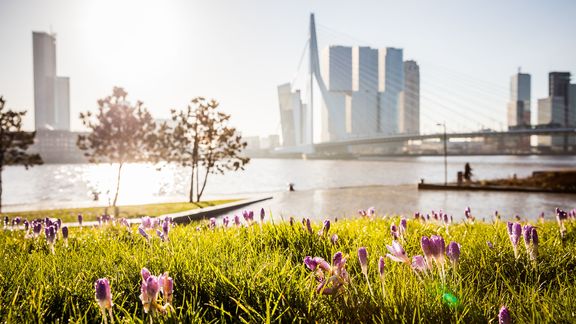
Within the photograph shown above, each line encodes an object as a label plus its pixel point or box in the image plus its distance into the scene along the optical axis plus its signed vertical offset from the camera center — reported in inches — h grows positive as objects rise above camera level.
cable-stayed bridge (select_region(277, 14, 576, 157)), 3390.7 +512.2
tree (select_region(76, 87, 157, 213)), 967.6 +59.3
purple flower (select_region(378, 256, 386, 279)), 86.2 -22.8
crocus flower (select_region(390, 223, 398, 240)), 144.9 -26.1
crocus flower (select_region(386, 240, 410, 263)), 86.1 -20.1
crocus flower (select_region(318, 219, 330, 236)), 160.2 -29.2
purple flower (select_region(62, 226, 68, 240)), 152.1 -26.9
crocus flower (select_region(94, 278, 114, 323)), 68.4 -22.0
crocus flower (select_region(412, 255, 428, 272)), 92.2 -24.0
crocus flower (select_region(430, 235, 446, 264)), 88.2 -19.5
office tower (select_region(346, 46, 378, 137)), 3808.3 +695.4
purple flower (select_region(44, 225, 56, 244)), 143.9 -26.0
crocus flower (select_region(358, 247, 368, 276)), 88.3 -21.2
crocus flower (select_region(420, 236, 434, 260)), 87.7 -19.3
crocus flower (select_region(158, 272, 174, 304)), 77.2 -24.0
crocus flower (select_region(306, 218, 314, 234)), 154.2 -25.4
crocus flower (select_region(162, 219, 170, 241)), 144.5 -25.0
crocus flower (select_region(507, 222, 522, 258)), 109.4 -20.9
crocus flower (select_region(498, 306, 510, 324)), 63.7 -24.5
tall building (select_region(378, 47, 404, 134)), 4177.7 +779.5
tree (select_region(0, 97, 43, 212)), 1043.9 +46.3
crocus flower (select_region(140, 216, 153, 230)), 153.8 -24.4
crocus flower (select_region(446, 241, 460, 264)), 90.1 -20.7
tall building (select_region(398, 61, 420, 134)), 4347.9 +585.2
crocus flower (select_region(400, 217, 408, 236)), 146.9 -24.0
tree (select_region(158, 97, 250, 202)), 1031.6 +45.1
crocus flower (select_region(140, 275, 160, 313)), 71.9 -22.7
